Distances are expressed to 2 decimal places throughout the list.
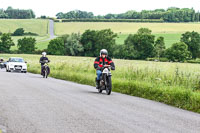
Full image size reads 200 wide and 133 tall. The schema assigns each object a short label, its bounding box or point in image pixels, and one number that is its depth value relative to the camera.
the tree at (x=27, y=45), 135.70
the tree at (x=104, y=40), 124.93
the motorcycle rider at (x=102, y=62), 17.33
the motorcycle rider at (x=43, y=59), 31.78
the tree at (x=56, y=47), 126.88
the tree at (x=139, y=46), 114.49
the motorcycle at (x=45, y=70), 29.69
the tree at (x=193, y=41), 116.60
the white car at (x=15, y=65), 37.41
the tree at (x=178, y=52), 108.51
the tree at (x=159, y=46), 114.12
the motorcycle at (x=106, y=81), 16.77
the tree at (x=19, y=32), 159.88
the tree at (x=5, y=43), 139.50
